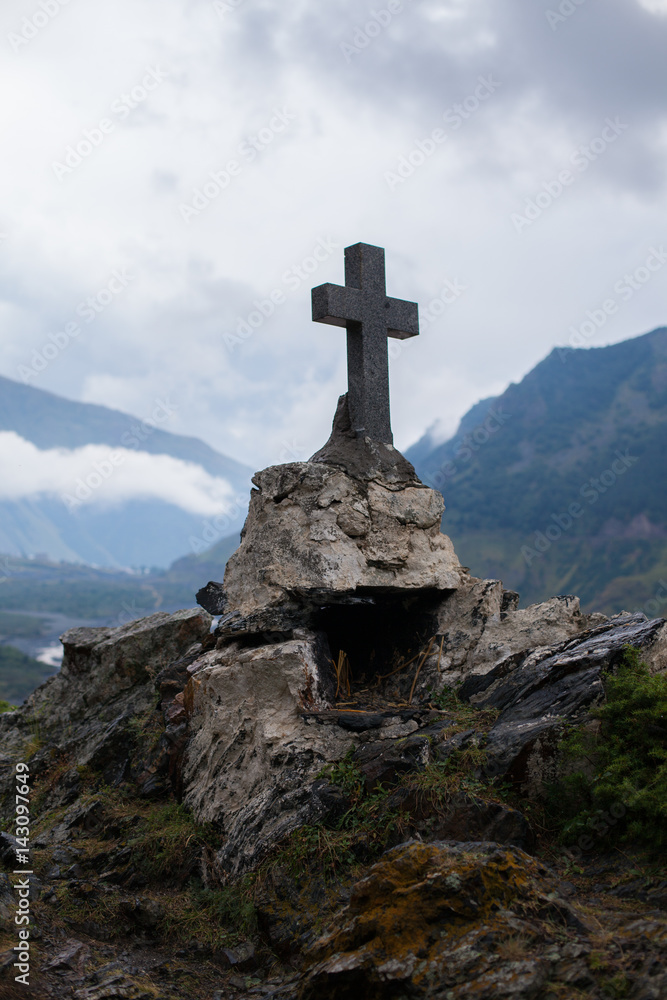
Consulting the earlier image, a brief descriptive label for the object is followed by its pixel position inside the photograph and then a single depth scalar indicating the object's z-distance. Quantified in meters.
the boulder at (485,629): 8.66
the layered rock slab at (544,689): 6.89
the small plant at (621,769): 6.06
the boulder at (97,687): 10.66
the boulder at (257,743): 7.37
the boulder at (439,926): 4.69
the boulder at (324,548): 8.89
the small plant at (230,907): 6.68
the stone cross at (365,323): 10.22
